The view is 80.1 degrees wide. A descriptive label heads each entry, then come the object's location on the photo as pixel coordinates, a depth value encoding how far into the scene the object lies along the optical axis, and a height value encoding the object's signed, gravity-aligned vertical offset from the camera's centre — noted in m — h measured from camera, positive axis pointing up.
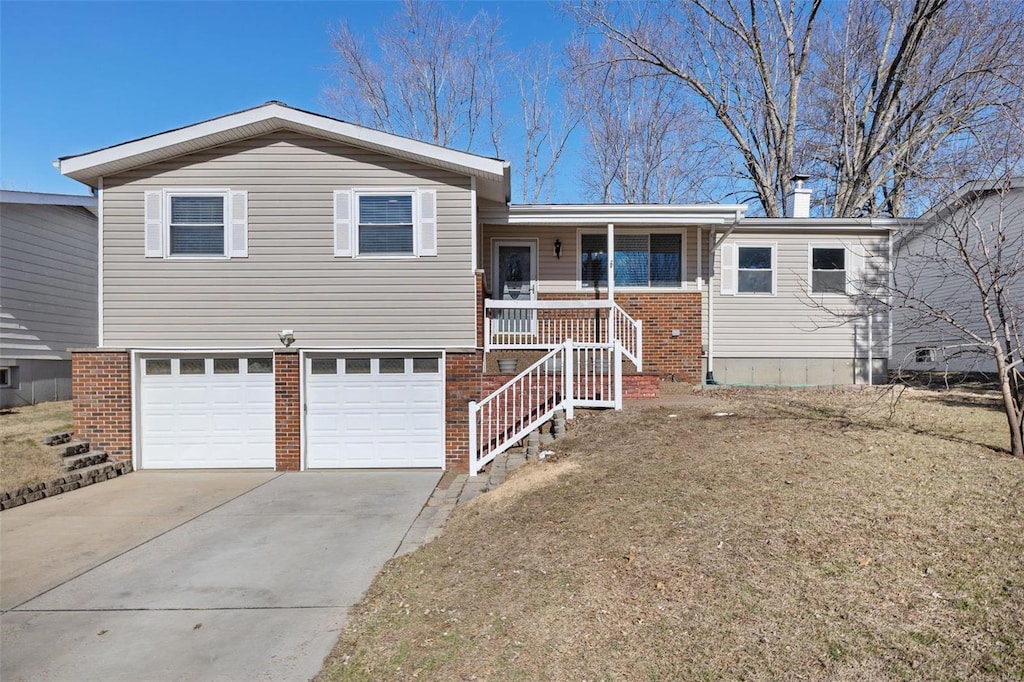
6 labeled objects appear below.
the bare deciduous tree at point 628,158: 23.17 +6.83
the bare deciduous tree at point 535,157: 24.33 +7.13
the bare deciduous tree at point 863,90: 16.64 +7.53
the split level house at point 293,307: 9.67 +0.44
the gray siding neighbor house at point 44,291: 11.80 +0.93
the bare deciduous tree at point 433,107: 23.61 +8.91
